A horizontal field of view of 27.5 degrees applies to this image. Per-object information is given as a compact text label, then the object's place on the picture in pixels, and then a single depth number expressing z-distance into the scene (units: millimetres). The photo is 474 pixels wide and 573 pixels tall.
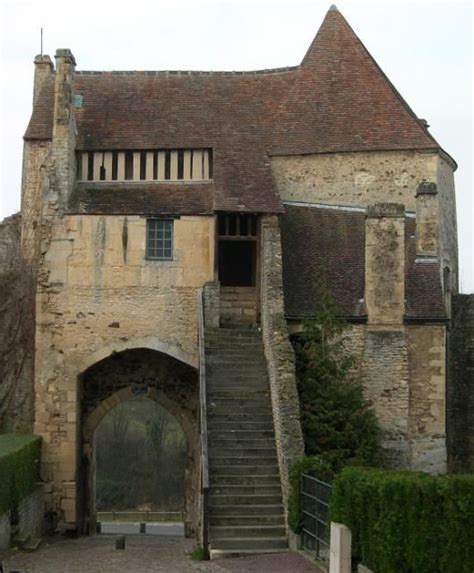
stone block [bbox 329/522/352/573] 12382
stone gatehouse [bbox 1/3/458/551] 20531
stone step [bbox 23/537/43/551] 17906
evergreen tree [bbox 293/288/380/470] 18828
